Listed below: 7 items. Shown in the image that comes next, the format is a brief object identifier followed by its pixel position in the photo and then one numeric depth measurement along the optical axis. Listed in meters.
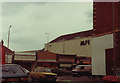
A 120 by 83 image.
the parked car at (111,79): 10.48
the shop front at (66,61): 53.91
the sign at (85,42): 65.55
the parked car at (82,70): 31.30
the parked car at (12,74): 10.95
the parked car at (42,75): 22.28
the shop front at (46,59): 52.62
